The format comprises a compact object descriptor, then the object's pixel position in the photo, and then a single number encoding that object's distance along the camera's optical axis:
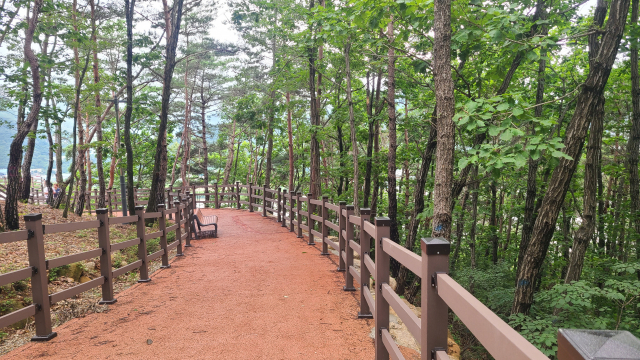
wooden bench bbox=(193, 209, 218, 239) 11.29
